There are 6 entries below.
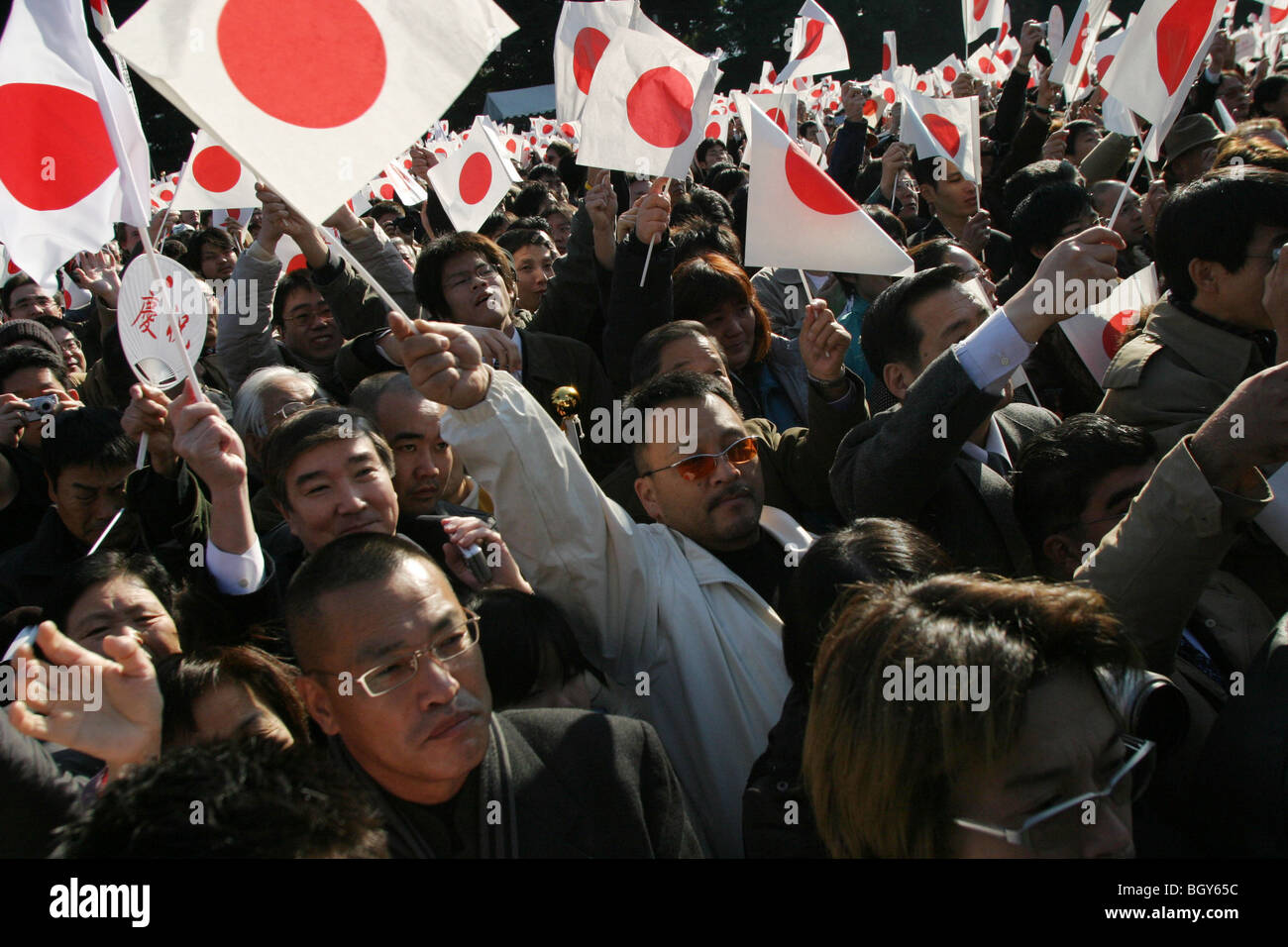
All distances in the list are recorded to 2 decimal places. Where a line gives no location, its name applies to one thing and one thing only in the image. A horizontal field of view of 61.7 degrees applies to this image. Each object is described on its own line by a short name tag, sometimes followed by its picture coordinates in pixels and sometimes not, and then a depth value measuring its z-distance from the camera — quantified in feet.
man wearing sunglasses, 7.31
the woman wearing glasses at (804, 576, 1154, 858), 4.70
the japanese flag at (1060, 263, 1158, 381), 10.94
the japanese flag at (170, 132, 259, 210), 15.83
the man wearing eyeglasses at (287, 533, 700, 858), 6.12
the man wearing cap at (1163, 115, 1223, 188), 18.92
